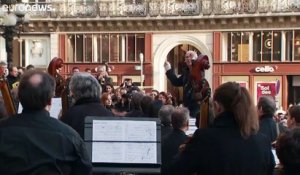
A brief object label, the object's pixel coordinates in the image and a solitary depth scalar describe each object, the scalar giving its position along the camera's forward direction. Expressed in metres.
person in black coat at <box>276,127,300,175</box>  3.96
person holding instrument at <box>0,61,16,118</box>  5.51
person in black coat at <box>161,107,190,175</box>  6.77
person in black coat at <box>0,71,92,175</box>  4.21
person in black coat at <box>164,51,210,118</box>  6.58
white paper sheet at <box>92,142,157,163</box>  5.70
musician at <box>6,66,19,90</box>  11.84
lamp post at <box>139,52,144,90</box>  36.81
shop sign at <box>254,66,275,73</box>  35.25
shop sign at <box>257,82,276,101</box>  34.98
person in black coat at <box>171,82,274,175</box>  4.61
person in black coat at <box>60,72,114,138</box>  6.23
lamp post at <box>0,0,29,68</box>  17.17
